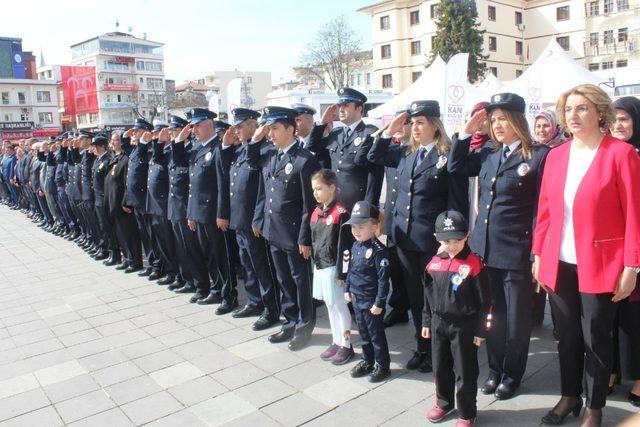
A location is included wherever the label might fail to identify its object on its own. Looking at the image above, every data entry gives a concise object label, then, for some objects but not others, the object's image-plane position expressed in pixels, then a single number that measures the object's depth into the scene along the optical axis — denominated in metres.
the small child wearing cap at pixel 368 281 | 3.80
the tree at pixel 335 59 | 53.19
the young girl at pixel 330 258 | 4.22
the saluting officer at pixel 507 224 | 3.42
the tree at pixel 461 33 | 36.66
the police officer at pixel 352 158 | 4.94
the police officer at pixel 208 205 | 5.74
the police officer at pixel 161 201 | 6.61
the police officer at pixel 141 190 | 7.05
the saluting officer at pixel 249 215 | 5.17
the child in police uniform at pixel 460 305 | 3.13
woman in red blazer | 2.80
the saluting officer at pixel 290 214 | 4.61
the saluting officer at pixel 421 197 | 3.84
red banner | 68.25
